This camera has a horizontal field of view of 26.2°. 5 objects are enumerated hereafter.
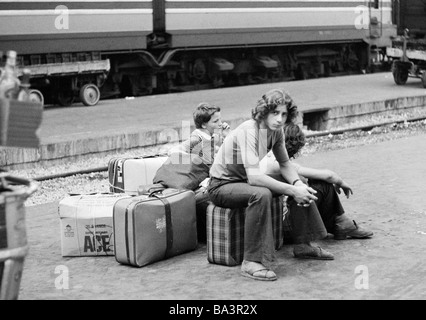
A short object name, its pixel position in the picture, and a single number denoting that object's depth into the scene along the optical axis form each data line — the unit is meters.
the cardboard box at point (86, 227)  6.31
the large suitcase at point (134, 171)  7.16
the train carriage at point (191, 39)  15.69
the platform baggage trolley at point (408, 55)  19.58
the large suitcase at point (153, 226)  5.93
